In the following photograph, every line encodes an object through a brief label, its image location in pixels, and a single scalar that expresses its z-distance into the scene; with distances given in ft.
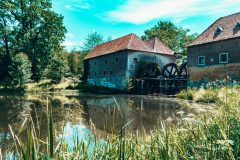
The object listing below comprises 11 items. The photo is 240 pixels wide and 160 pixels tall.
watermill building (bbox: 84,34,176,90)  102.78
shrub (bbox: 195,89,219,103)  46.38
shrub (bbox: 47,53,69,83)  118.42
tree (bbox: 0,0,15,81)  118.62
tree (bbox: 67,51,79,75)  161.58
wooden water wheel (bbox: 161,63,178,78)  96.65
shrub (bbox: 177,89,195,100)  62.23
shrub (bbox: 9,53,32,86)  100.68
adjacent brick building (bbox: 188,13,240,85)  71.69
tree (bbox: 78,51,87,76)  164.58
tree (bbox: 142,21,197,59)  157.17
